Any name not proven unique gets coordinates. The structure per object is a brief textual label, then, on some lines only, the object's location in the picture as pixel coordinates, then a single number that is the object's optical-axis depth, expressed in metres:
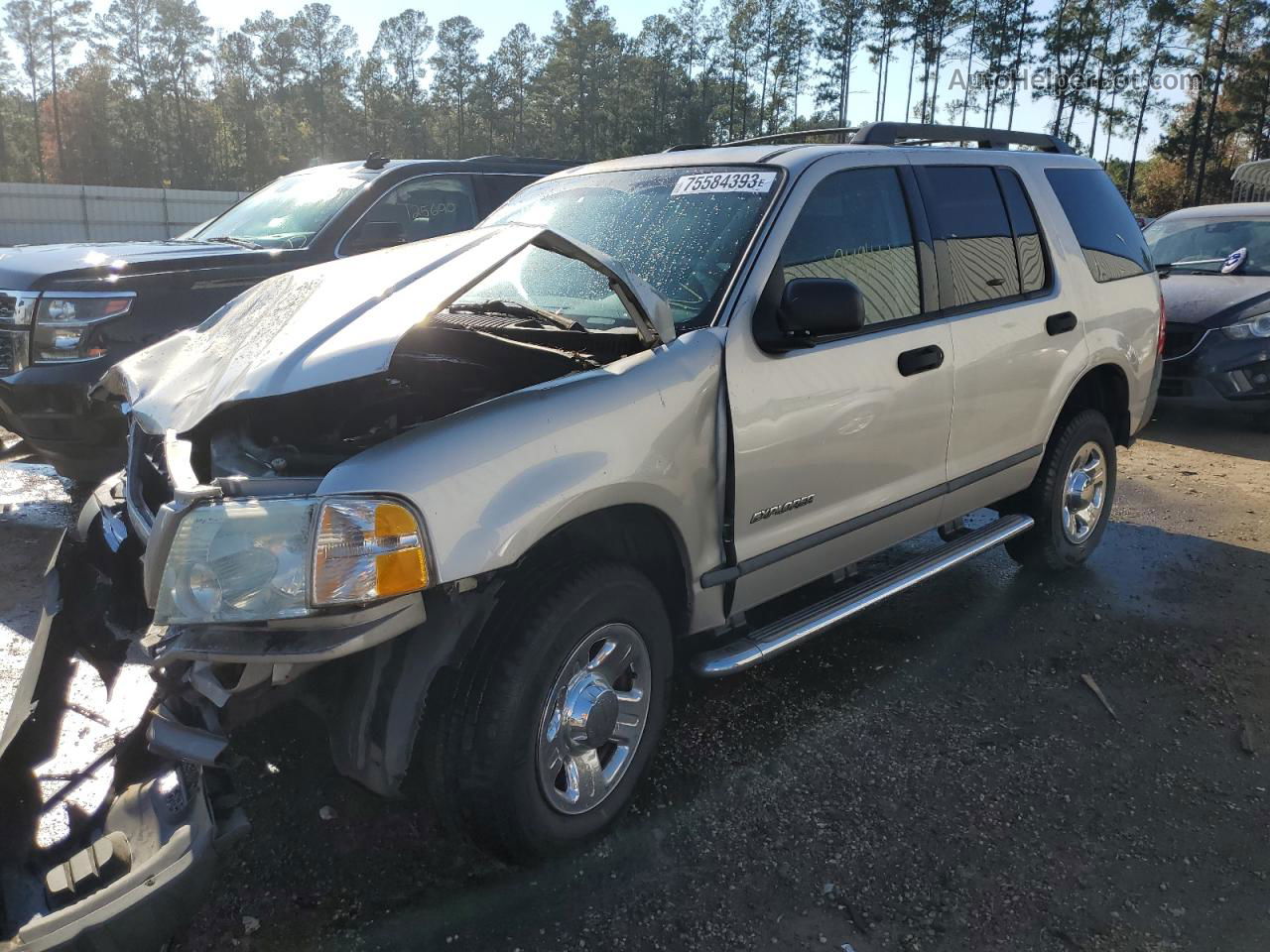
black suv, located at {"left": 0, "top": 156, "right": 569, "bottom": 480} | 4.91
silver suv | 2.09
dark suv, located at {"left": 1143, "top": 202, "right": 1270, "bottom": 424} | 7.83
